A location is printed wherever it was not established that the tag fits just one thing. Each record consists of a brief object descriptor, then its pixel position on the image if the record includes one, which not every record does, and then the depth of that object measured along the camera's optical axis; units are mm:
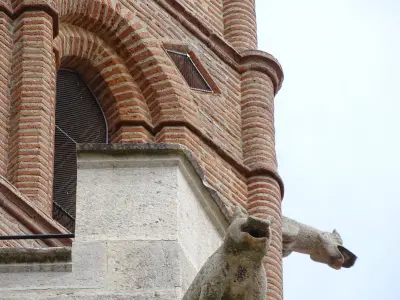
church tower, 20688
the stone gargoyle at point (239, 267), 11812
